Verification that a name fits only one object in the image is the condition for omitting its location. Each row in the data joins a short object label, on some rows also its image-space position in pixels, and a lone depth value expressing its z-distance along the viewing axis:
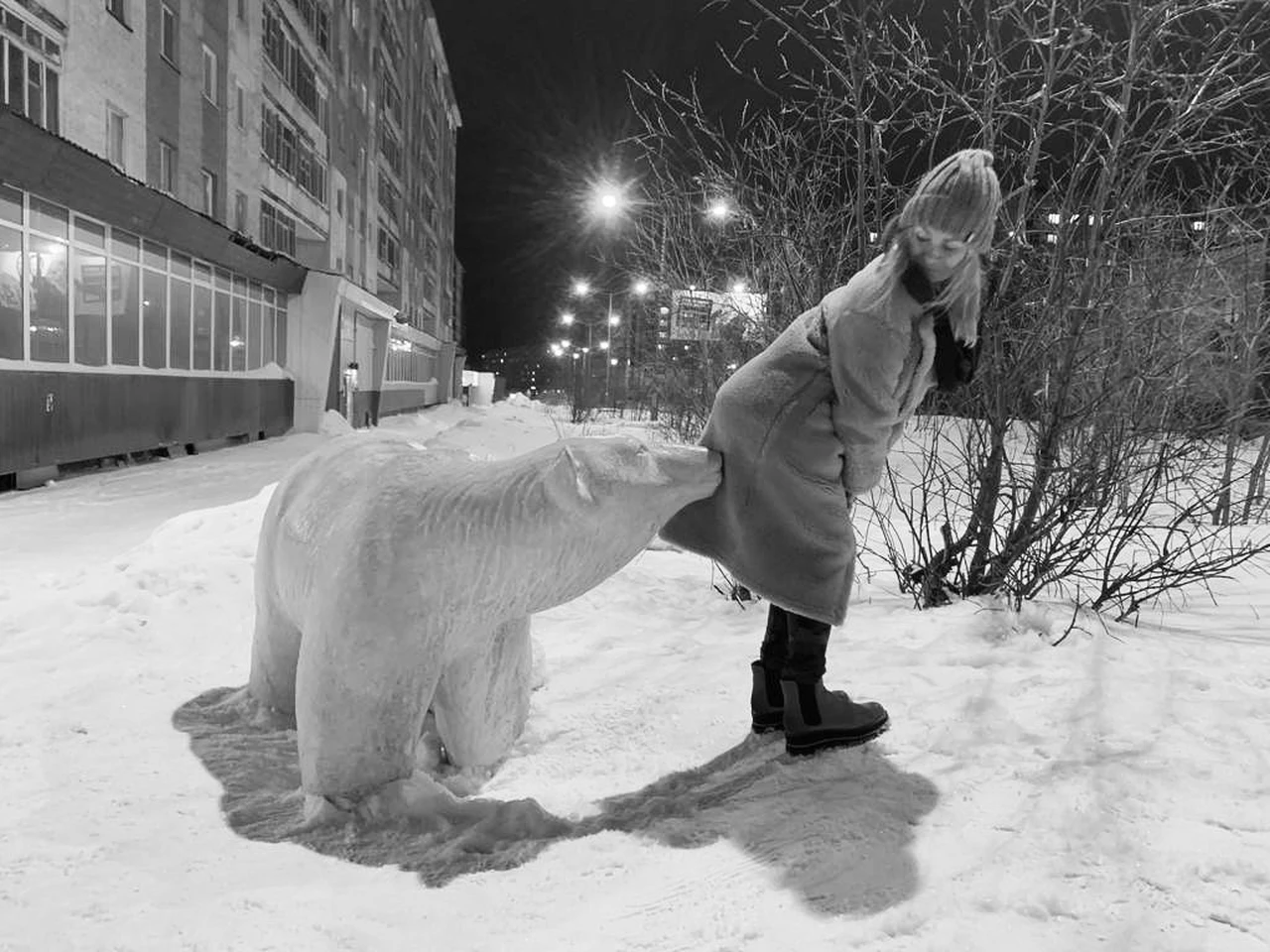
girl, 2.50
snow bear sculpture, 2.39
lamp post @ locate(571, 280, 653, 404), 17.88
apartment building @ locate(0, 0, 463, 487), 9.56
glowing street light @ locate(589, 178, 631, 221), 9.18
